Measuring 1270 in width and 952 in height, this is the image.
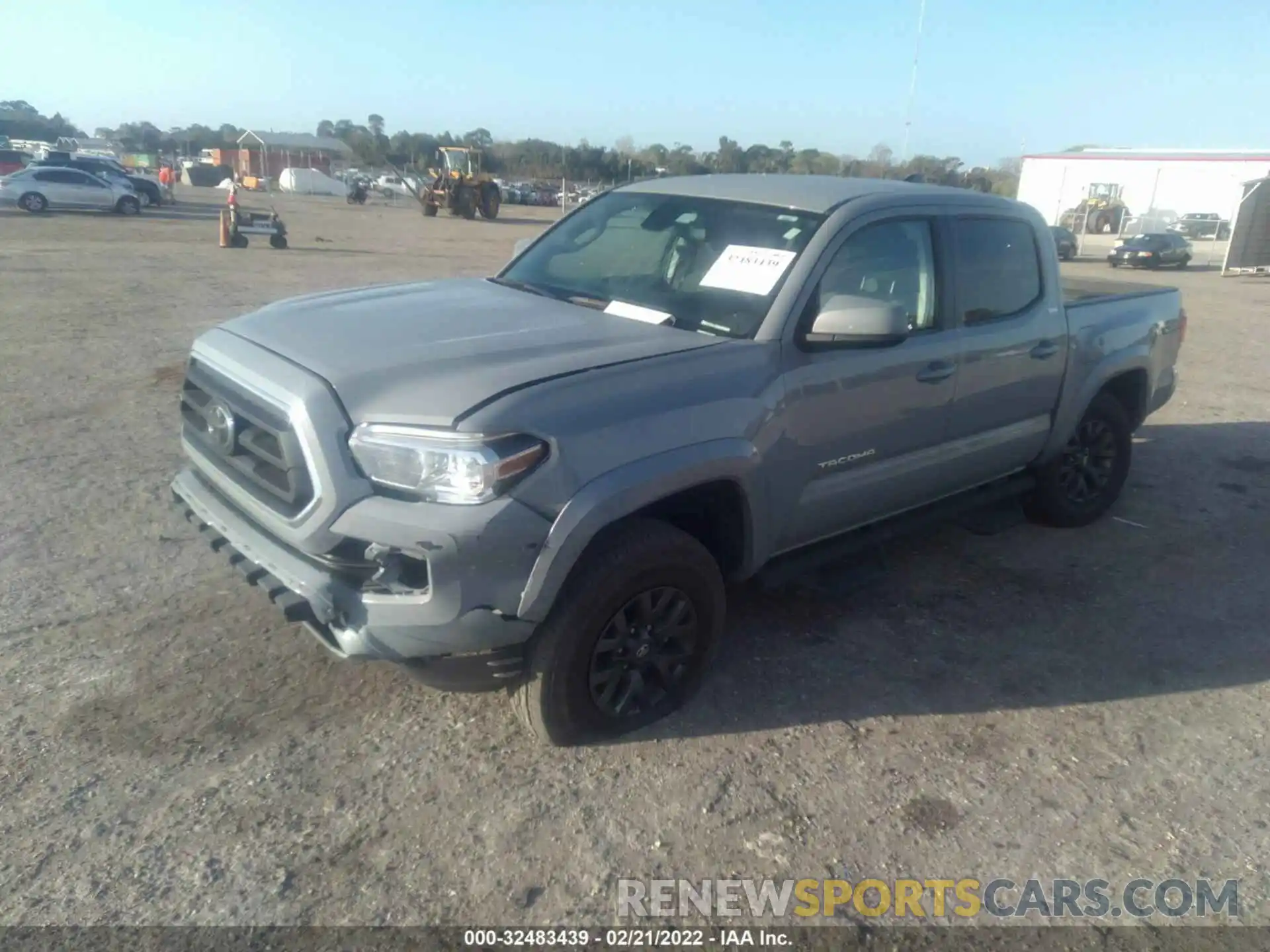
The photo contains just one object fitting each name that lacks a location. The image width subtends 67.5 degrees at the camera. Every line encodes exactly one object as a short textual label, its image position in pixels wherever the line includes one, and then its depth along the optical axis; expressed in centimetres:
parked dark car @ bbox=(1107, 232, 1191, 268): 2945
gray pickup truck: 282
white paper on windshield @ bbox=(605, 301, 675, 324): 372
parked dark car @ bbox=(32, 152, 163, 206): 3603
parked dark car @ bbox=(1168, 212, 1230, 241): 3984
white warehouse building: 4528
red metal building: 7800
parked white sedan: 3011
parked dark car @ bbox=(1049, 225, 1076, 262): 3011
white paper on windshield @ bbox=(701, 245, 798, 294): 370
